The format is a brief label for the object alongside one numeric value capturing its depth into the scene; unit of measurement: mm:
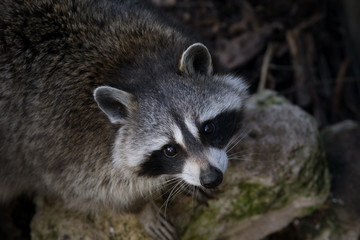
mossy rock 7719
